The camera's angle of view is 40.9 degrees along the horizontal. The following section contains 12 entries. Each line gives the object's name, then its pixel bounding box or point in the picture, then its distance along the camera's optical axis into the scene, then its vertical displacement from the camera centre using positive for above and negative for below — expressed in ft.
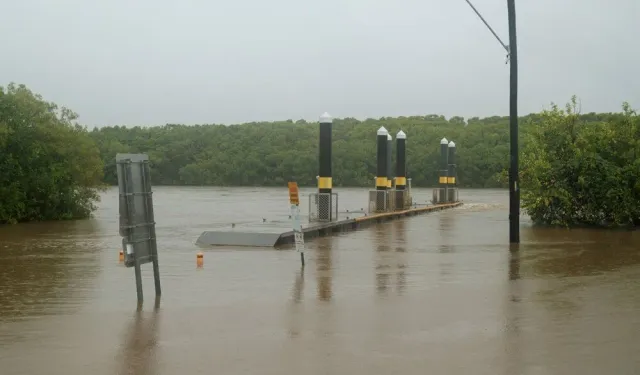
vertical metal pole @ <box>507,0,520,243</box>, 65.62 +4.07
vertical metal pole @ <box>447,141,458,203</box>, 156.04 -1.54
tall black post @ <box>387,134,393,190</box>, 111.55 +1.44
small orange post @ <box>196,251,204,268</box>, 51.54 -5.34
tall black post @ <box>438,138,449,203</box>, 148.15 -0.71
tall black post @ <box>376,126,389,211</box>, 107.14 -0.23
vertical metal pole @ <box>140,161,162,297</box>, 38.91 -1.66
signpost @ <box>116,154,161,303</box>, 37.50 -1.80
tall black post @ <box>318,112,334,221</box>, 83.10 -0.18
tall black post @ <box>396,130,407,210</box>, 117.91 -0.19
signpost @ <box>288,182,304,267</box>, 51.44 -2.89
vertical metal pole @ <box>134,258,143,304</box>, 37.68 -4.81
